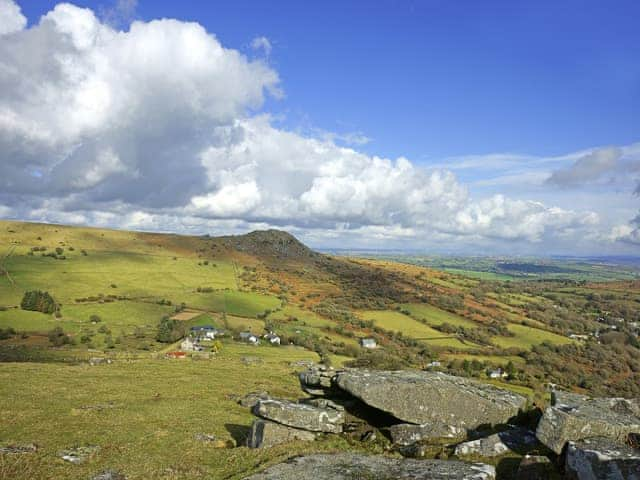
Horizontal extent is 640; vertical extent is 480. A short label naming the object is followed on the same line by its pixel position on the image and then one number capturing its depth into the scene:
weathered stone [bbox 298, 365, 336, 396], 22.89
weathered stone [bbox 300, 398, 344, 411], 19.19
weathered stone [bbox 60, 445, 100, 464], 14.56
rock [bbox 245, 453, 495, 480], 11.78
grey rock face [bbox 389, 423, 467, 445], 16.56
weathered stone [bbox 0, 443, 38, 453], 14.66
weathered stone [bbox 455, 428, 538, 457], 14.43
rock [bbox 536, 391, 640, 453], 13.34
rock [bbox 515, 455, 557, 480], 12.05
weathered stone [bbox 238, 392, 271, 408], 24.62
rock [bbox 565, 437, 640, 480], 10.52
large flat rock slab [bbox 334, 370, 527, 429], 17.81
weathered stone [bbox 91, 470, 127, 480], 13.41
